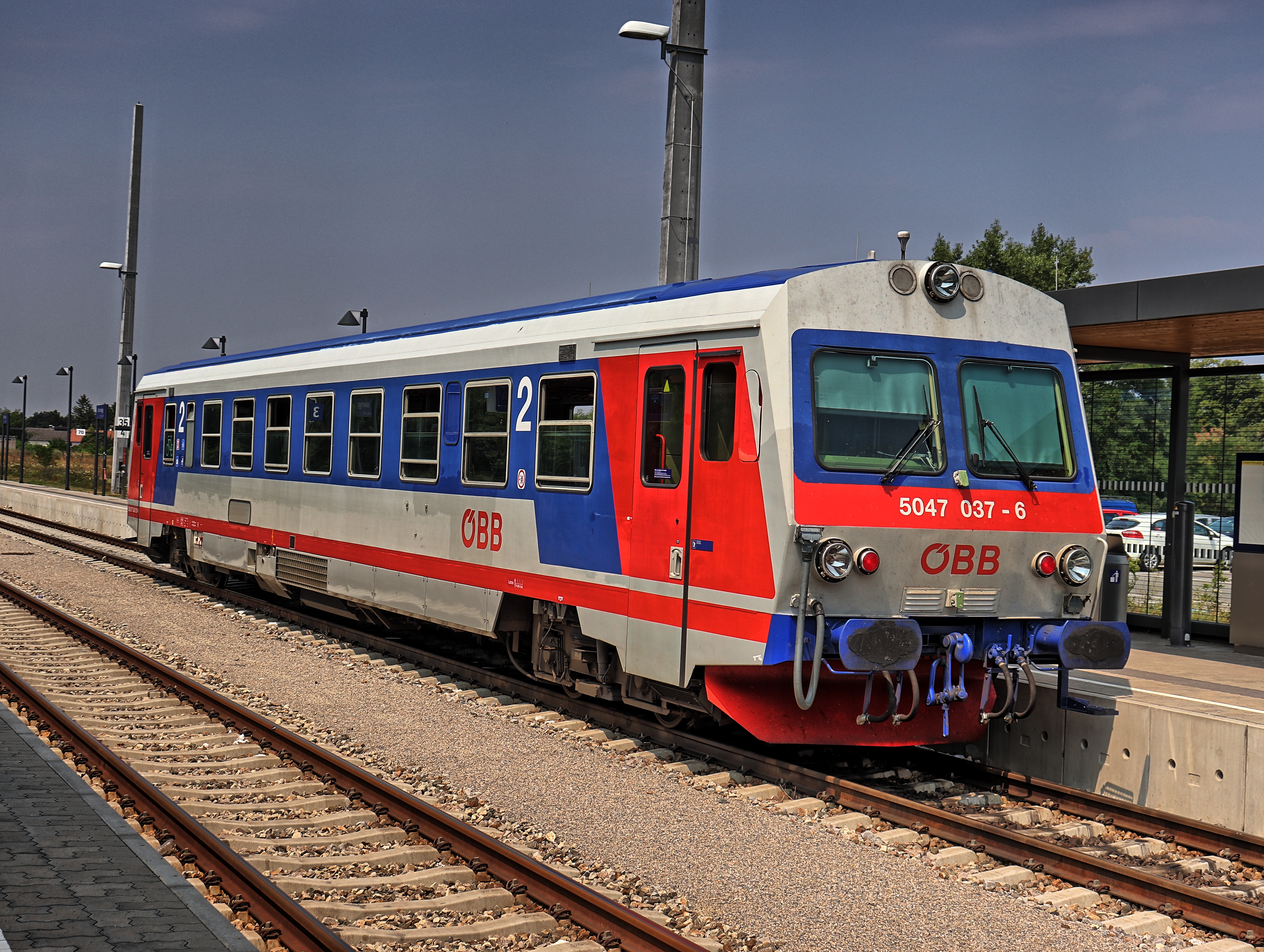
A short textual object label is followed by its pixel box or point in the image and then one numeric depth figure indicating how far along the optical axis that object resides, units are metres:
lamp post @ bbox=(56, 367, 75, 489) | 48.84
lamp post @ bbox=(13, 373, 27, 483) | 56.50
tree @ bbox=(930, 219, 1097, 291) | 65.94
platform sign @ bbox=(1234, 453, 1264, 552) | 12.76
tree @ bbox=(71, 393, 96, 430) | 132.50
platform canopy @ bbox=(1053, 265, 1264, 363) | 11.03
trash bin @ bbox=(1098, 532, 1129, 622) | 10.30
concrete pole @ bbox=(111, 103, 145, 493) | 35.03
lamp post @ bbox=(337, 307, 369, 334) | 26.28
